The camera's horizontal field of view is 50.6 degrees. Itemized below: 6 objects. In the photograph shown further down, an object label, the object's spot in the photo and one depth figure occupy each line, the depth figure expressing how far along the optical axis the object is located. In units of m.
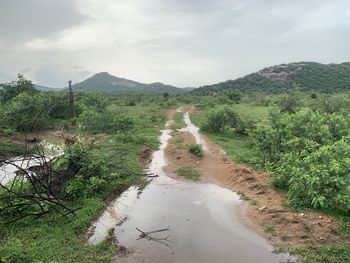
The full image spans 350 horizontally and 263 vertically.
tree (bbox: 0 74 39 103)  36.81
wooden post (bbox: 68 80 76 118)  31.74
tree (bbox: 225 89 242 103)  61.95
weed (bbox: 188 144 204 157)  17.90
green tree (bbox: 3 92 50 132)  26.83
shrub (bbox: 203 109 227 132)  26.16
